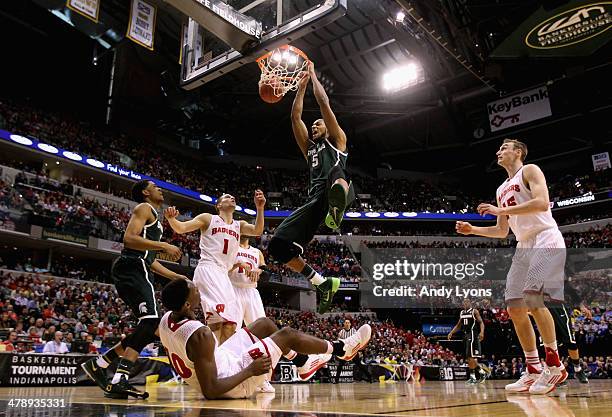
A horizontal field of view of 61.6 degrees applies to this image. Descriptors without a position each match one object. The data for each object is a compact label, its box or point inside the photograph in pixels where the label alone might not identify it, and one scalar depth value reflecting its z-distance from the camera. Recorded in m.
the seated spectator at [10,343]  9.57
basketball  6.07
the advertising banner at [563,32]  17.38
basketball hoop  6.24
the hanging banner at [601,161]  31.08
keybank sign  25.78
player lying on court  3.51
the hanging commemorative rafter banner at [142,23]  15.64
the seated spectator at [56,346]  10.73
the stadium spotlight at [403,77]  26.16
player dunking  4.56
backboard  6.14
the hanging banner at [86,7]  14.62
